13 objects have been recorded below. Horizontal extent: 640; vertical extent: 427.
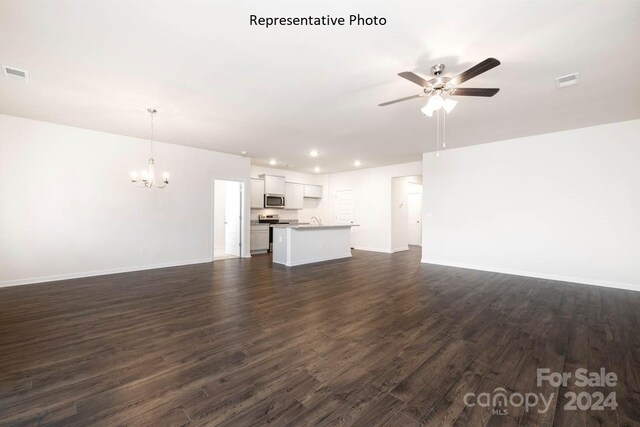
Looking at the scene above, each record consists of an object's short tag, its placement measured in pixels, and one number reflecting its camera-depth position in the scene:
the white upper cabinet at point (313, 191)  9.94
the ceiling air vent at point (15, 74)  2.87
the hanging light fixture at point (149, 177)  4.11
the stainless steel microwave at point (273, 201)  8.68
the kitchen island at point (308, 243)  6.28
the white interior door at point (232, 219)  7.68
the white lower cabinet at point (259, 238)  8.38
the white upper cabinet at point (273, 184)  8.65
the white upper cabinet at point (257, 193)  8.41
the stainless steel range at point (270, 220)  8.87
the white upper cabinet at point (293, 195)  9.32
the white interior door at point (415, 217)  10.31
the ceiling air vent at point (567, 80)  2.96
